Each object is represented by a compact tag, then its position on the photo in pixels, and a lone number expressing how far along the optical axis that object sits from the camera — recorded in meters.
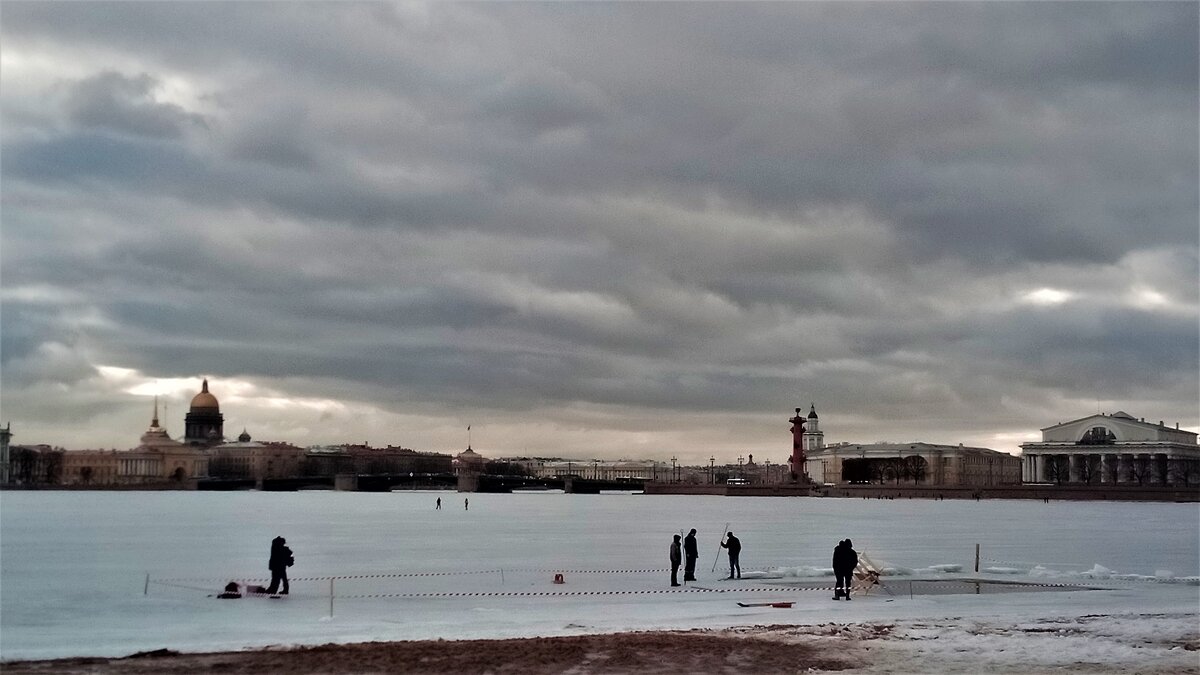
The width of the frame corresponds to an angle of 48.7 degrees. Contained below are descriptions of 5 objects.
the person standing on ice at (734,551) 28.28
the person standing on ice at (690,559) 27.44
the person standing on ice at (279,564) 24.19
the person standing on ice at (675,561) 26.48
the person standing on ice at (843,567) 23.94
